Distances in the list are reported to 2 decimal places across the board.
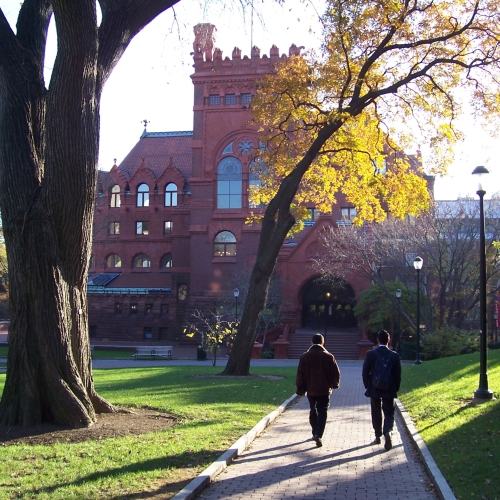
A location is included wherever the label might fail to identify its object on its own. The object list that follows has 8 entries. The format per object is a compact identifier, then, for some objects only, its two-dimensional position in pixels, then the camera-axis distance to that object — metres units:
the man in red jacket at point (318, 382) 9.58
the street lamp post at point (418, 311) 28.75
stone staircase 42.16
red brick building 48.75
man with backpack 9.39
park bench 39.25
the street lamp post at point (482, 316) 12.97
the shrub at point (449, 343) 31.78
